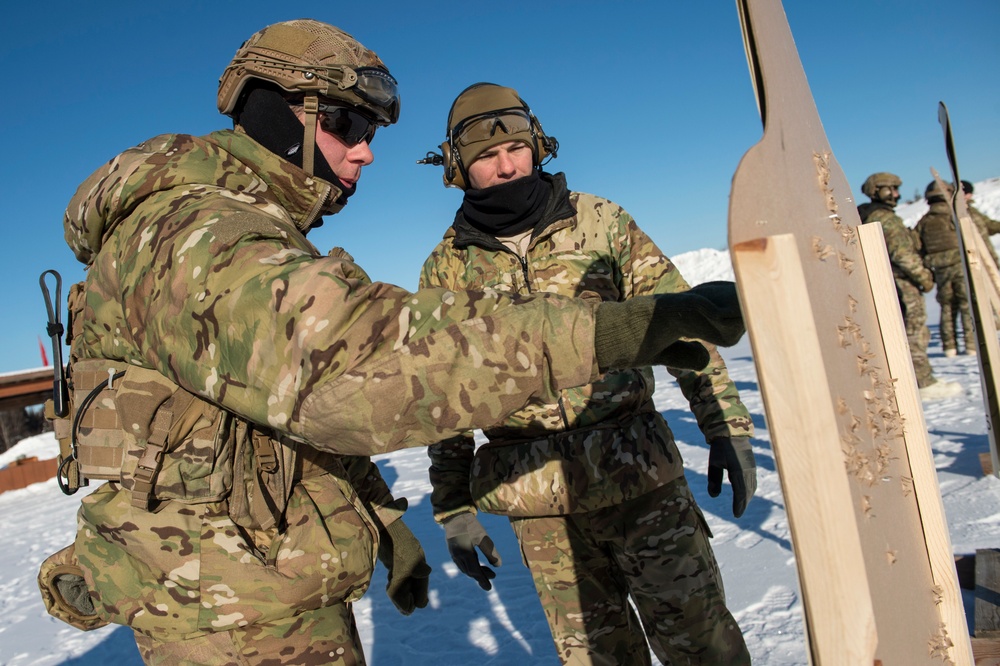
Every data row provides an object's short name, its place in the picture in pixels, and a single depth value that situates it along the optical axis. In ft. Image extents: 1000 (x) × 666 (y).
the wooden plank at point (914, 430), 3.68
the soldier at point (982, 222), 26.47
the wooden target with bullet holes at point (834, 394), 2.52
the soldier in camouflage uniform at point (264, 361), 3.32
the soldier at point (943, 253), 28.78
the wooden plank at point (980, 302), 7.66
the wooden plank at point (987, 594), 8.93
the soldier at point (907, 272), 23.68
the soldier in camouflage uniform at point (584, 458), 6.99
